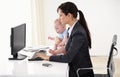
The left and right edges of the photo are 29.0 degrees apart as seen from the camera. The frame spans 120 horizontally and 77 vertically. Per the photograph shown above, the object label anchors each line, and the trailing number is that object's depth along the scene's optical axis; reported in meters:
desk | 2.16
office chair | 2.28
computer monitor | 2.53
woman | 2.37
